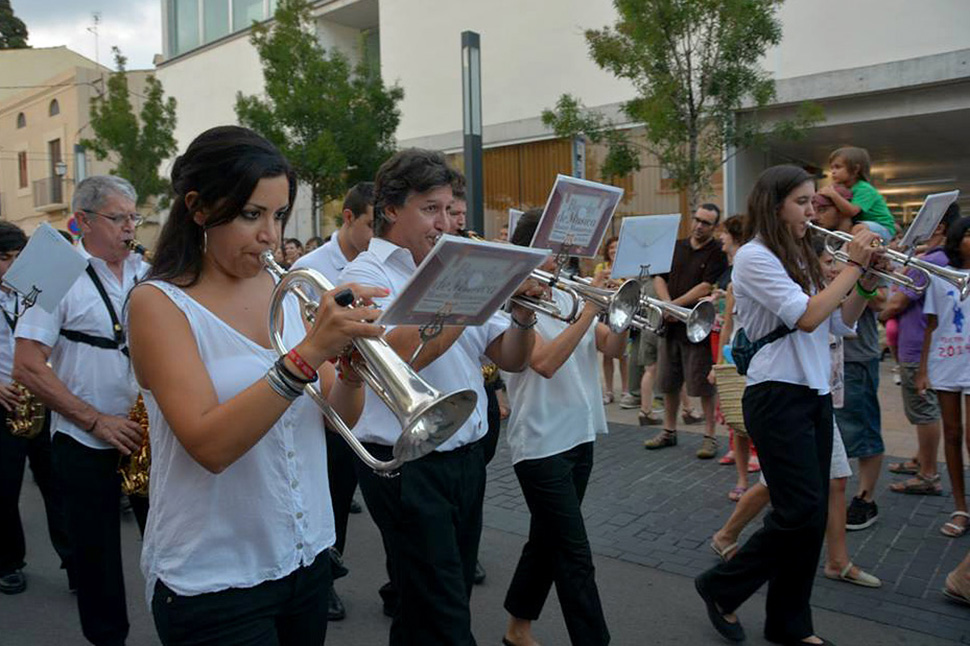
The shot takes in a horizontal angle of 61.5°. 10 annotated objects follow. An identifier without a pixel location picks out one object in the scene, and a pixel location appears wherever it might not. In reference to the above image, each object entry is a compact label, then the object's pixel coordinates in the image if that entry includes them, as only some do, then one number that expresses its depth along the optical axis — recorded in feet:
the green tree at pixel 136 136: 63.10
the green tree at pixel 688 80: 28.63
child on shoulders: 18.70
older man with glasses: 11.30
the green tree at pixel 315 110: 42.50
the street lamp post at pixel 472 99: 28.17
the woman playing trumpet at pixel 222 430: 5.98
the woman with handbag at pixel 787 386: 11.27
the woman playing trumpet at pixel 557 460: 10.63
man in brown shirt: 23.94
